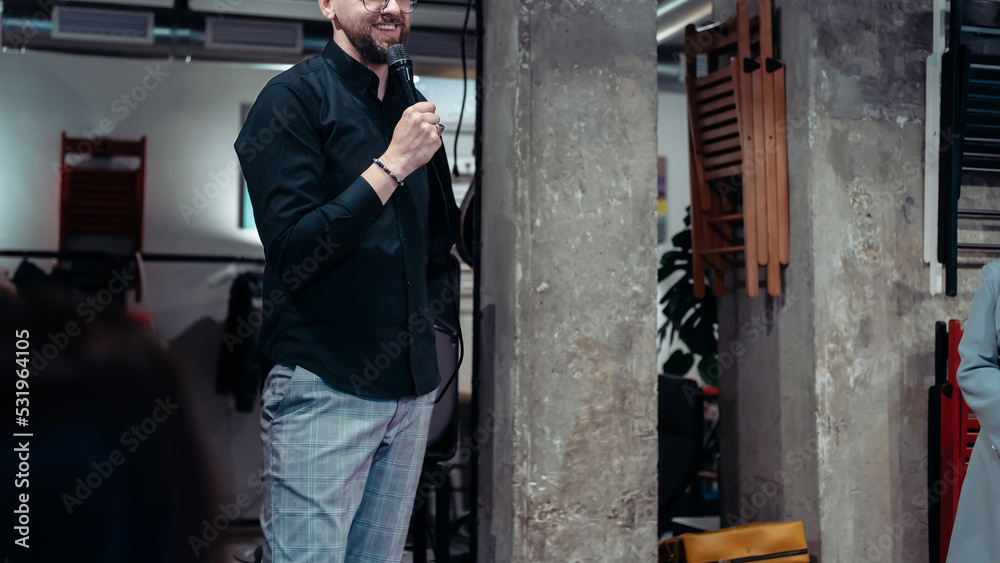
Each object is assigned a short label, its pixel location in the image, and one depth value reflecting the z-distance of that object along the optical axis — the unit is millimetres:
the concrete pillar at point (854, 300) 2834
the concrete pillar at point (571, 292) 2441
